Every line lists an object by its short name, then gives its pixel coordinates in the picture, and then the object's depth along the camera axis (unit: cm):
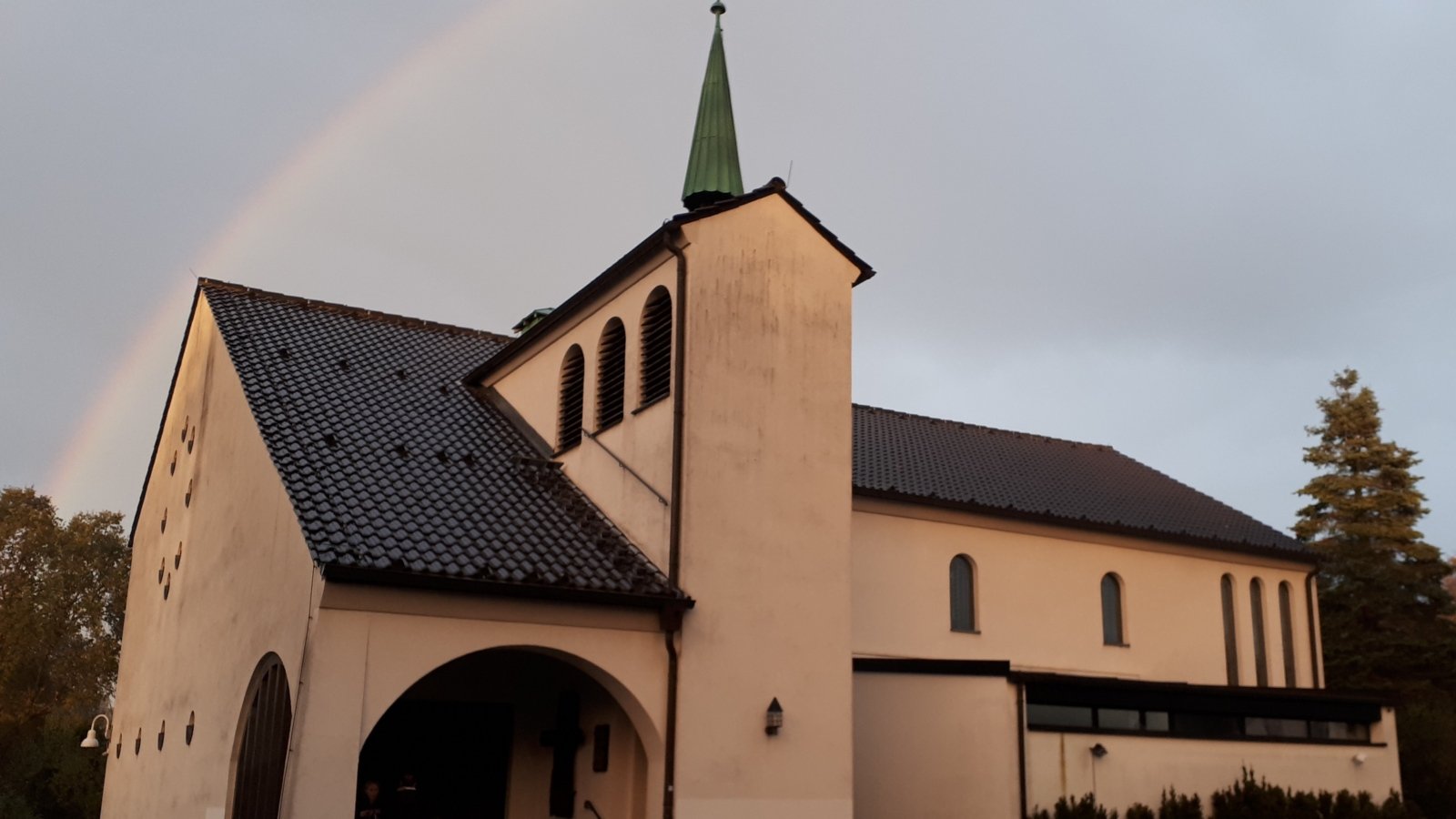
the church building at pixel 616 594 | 1529
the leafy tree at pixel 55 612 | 5325
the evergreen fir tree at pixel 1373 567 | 4144
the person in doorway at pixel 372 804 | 1521
